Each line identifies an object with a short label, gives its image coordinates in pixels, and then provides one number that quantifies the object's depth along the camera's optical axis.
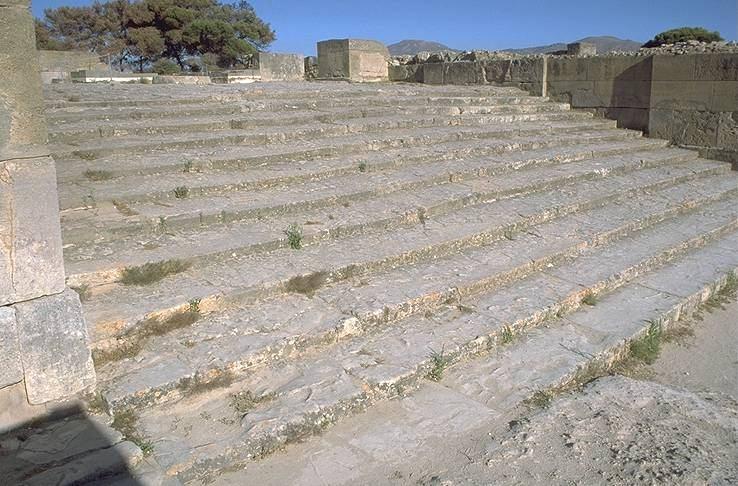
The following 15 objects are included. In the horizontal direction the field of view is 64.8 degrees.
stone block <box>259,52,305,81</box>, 15.03
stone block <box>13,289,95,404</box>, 2.43
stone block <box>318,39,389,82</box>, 13.39
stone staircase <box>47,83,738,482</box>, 2.82
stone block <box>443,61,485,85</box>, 11.59
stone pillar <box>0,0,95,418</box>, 2.36
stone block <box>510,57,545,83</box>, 10.48
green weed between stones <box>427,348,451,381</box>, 3.12
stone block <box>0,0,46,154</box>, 2.33
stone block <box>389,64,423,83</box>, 12.95
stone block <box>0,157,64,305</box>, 2.38
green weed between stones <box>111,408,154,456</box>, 2.34
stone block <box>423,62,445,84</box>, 12.23
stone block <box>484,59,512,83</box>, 11.13
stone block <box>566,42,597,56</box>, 14.15
